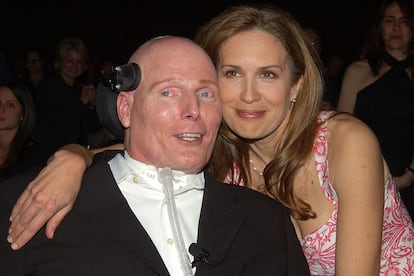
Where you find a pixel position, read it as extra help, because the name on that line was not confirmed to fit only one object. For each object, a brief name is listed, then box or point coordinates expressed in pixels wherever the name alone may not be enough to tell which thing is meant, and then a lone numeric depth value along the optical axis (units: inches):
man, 80.4
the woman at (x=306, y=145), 93.8
